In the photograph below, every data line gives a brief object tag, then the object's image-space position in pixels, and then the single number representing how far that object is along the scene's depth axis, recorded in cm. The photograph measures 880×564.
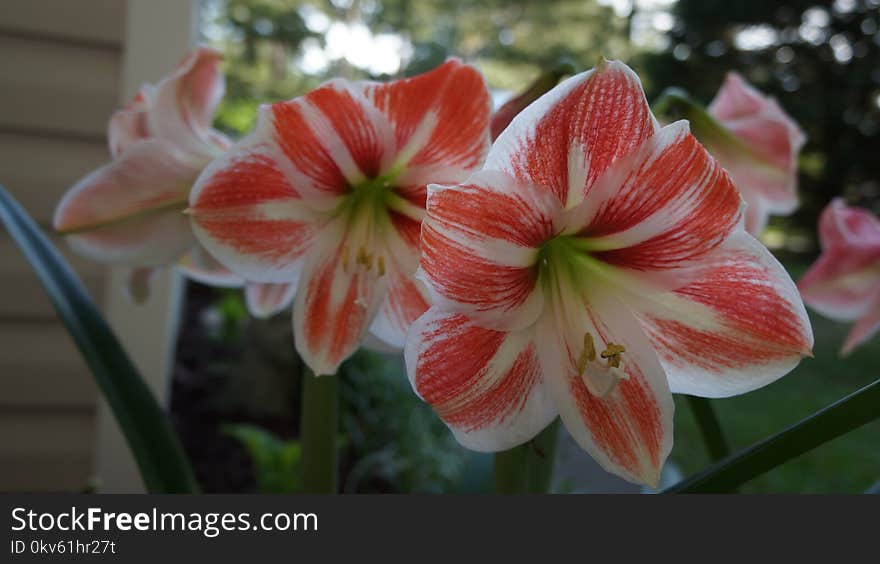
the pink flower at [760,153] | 52
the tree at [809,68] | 635
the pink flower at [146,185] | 47
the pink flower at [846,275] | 62
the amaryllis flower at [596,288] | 32
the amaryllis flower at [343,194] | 39
